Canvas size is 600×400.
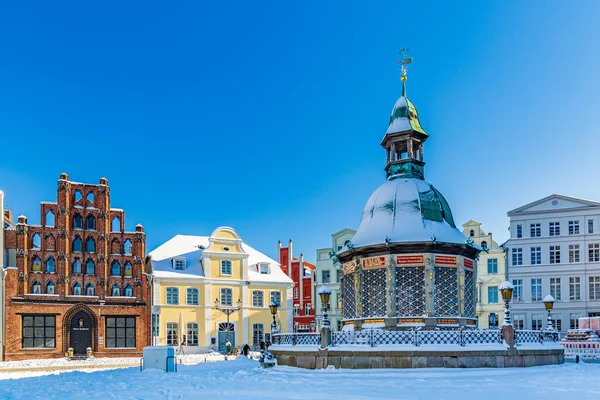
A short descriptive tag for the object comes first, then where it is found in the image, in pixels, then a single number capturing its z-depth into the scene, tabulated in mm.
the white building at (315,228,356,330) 58719
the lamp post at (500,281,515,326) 24041
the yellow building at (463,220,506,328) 53781
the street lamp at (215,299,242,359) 53006
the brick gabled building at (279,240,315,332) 60688
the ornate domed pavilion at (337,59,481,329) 27641
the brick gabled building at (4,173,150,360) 44219
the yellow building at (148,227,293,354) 51312
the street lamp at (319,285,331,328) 24969
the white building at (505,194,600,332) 49031
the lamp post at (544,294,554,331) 29208
